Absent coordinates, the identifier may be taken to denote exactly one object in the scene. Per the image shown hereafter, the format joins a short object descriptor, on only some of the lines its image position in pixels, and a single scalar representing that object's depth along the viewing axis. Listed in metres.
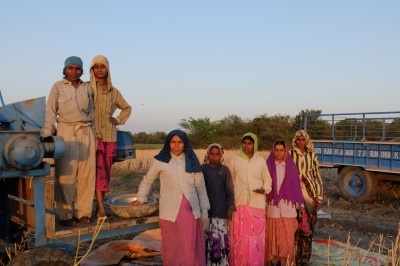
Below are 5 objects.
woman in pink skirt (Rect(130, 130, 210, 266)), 3.89
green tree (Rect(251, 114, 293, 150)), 33.66
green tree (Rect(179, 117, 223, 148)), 38.31
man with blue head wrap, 3.58
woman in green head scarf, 4.81
